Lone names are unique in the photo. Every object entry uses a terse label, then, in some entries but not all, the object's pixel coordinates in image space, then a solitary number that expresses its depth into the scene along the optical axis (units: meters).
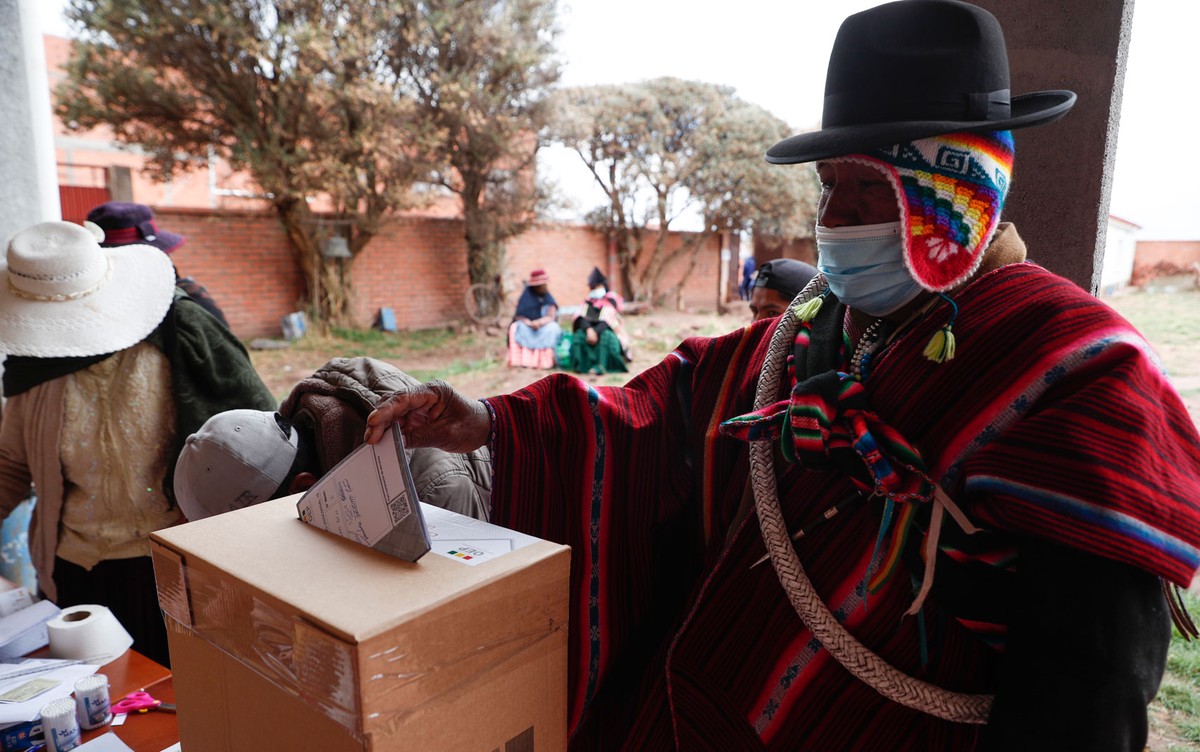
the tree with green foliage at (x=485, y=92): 9.82
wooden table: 1.49
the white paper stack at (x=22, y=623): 1.77
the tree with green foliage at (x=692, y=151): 11.48
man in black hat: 0.81
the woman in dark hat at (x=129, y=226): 3.48
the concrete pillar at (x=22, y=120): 3.22
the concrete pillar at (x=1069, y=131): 1.62
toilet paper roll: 1.75
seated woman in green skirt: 9.20
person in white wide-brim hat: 2.21
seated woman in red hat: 9.55
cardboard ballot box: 0.77
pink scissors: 1.58
